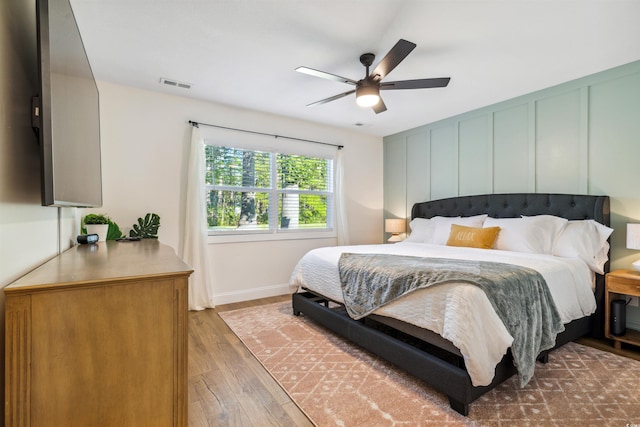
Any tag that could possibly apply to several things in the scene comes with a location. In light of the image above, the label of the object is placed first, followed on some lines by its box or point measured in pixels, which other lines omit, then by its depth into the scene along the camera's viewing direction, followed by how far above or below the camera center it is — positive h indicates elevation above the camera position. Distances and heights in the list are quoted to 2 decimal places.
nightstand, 2.33 -0.67
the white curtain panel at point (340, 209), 4.65 +0.01
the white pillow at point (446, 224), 3.60 -0.19
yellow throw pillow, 3.21 -0.31
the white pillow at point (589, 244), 2.62 -0.33
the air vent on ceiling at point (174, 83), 3.06 +1.37
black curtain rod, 3.54 +1.06
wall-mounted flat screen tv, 0.97 +0.42
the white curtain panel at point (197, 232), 3.45 -0.25
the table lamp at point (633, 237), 2.35 -0.24
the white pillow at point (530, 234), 2.87 -0.26
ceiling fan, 2.24 +1.06
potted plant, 2.37 -0.11
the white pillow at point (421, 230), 4.02 -0.30
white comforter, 1.57 -0.61
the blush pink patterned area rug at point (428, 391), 1.60 -1.14
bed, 1.61 -0.64
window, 3.81 +0.27
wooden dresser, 0.83 -0.42
